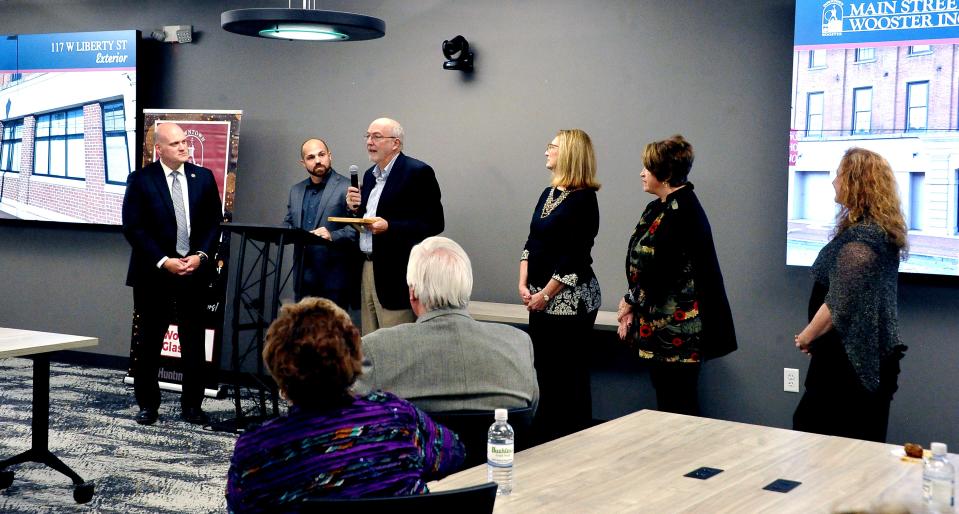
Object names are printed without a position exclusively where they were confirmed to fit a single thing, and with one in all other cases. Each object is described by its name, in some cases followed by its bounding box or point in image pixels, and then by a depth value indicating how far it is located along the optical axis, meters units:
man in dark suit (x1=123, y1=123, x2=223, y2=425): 5.71
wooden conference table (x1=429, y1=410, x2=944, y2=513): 2.12
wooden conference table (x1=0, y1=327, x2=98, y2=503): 4.12
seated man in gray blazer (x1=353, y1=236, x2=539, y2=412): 2.44
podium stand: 5.06
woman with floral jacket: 4.10
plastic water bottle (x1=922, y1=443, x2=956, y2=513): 2.03
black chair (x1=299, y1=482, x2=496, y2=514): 1.57
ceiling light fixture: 4.20
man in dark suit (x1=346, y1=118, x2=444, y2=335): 5.45
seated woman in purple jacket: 1.76
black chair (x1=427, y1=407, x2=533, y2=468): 2.48
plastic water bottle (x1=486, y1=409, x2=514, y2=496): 2.19
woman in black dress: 4.69
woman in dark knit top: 3.41
